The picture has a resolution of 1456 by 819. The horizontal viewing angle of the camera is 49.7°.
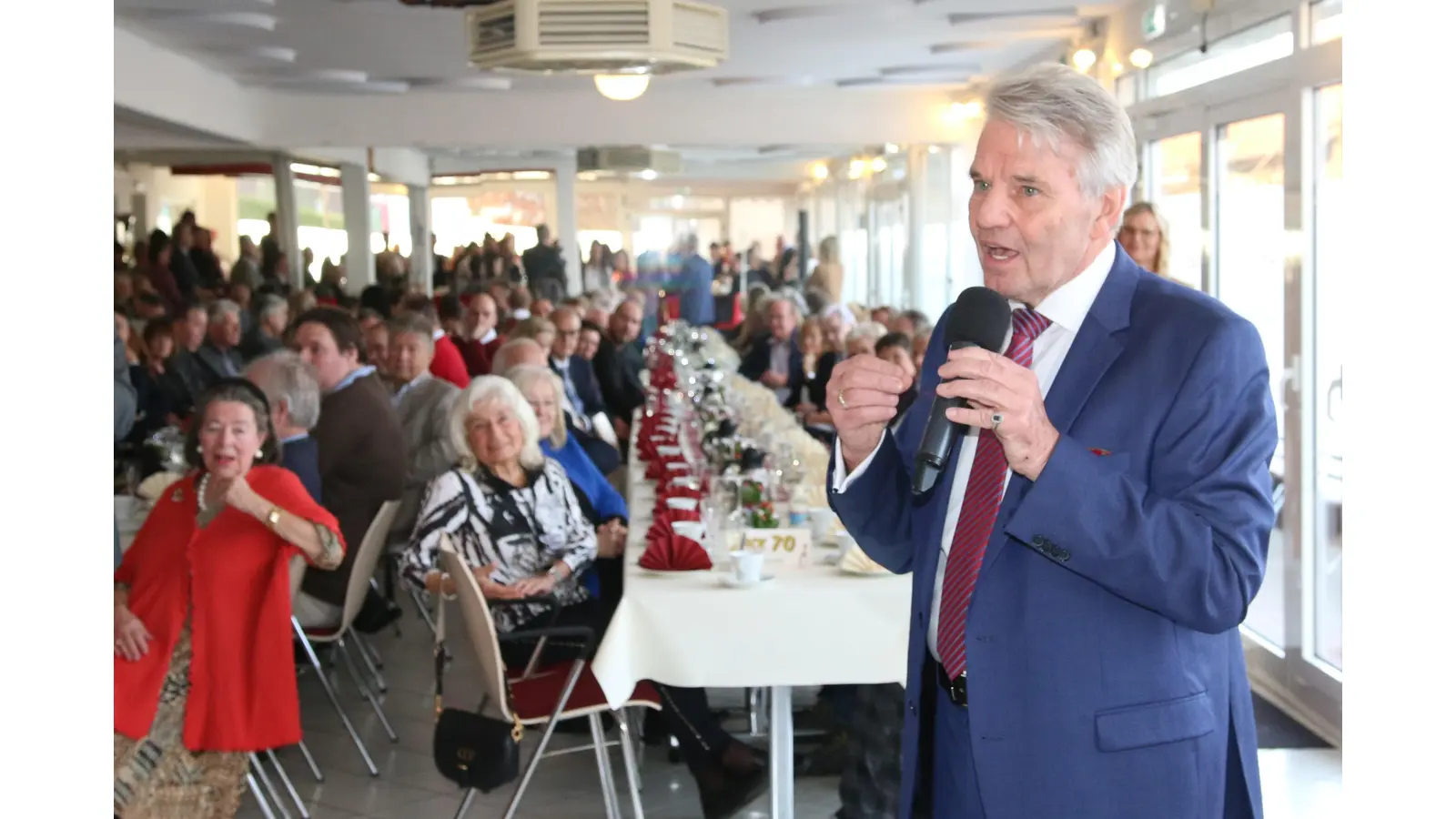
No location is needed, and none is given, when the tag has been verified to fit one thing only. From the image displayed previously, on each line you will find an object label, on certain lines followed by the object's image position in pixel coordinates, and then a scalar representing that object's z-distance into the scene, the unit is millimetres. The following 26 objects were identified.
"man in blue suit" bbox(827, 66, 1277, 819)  1719
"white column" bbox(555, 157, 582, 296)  21312
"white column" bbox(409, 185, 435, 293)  22469
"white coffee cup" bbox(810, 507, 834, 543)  4688
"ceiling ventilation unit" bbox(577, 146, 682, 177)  19078
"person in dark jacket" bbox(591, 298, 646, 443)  10445
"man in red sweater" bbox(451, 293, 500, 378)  10578
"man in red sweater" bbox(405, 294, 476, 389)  8828
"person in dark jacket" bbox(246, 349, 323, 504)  5414
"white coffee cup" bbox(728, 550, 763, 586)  3945
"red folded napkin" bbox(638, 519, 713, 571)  4145
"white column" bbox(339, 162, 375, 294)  18125
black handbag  4168
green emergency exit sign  8508
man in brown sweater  6027
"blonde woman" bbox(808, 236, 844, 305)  15836
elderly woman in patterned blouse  4602
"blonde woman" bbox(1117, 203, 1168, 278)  5926
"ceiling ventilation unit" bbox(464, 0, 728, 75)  5293
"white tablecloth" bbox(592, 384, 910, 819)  3883
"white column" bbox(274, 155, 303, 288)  15531
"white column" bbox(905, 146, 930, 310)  16438
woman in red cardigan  4191
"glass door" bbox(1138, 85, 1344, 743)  6254
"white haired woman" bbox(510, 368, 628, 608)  5199
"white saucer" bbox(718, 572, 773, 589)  3956
